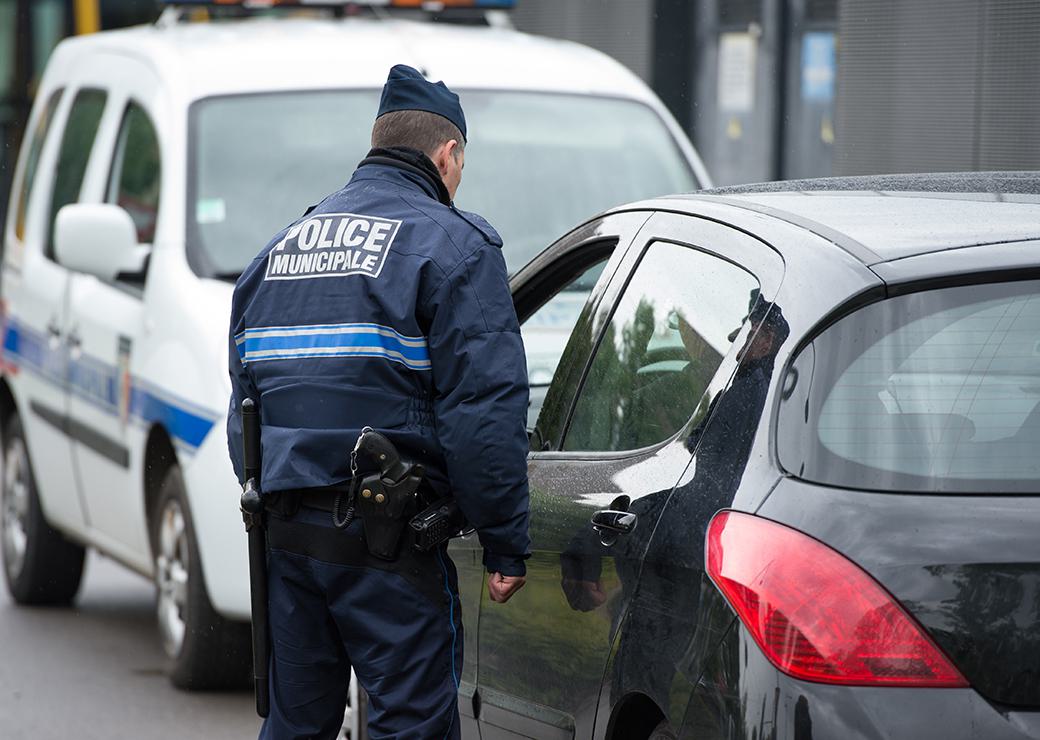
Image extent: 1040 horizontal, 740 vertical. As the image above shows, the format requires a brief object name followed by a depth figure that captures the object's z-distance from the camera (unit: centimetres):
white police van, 1285
